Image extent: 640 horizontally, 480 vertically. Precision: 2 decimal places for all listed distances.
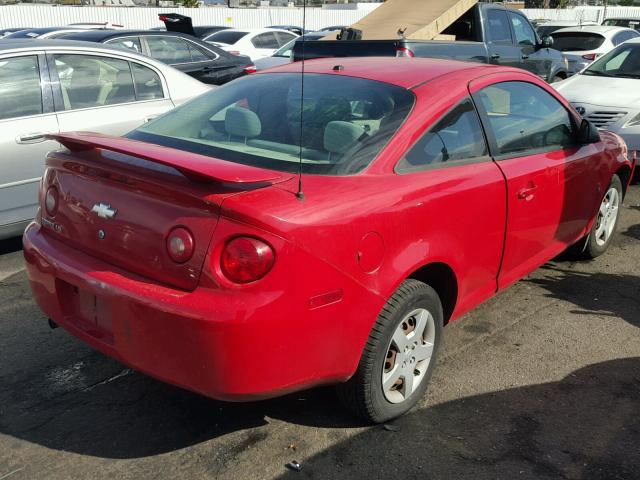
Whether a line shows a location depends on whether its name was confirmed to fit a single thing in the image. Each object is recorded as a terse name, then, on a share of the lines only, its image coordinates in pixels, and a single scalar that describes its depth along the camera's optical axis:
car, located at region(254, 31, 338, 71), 13.15
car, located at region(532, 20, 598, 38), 18.48
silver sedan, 5.07
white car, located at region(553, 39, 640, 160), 7.21
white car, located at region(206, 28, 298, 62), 16.48
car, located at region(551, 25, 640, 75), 14.89
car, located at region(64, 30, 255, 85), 9.79
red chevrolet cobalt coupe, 2.55
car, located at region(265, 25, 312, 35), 25.25
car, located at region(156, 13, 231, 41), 12.71
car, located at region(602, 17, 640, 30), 21.75
